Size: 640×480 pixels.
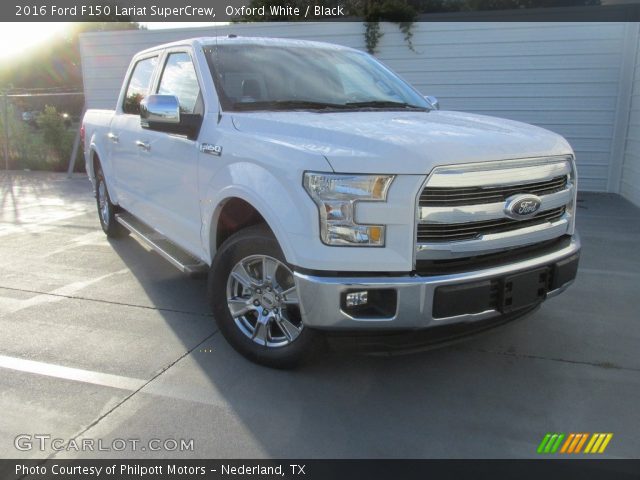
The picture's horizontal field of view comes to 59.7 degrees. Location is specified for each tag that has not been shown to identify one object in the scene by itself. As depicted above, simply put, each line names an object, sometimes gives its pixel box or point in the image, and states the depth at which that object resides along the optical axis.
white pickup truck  2.81
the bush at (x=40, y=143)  13.55
